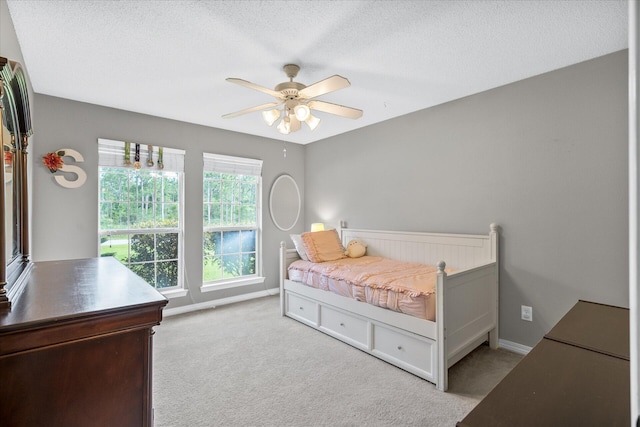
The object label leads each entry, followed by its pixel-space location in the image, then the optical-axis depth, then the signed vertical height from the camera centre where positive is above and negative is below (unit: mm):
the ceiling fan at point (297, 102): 2030 +814
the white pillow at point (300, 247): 3648 -390
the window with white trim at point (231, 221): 4105 -104
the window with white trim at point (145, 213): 3398 +5
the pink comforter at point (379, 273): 2477 -551
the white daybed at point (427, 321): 2246 -836
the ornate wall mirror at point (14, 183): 1045 +144
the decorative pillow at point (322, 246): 3584 -383
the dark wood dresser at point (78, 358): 862 -427
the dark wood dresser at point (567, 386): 783 -497
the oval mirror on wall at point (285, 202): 4688 +166
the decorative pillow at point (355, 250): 3852 -447
